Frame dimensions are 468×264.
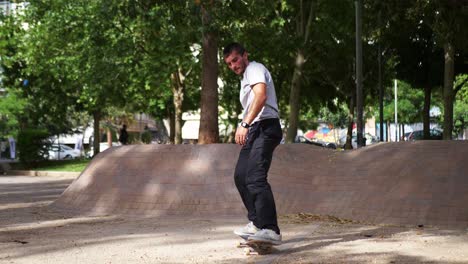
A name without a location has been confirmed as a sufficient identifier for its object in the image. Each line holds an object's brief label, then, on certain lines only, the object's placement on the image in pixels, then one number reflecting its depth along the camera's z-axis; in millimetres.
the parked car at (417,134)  45750
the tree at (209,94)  12336
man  5898
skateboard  5898
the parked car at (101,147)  53731
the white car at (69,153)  55469
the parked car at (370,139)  55394
